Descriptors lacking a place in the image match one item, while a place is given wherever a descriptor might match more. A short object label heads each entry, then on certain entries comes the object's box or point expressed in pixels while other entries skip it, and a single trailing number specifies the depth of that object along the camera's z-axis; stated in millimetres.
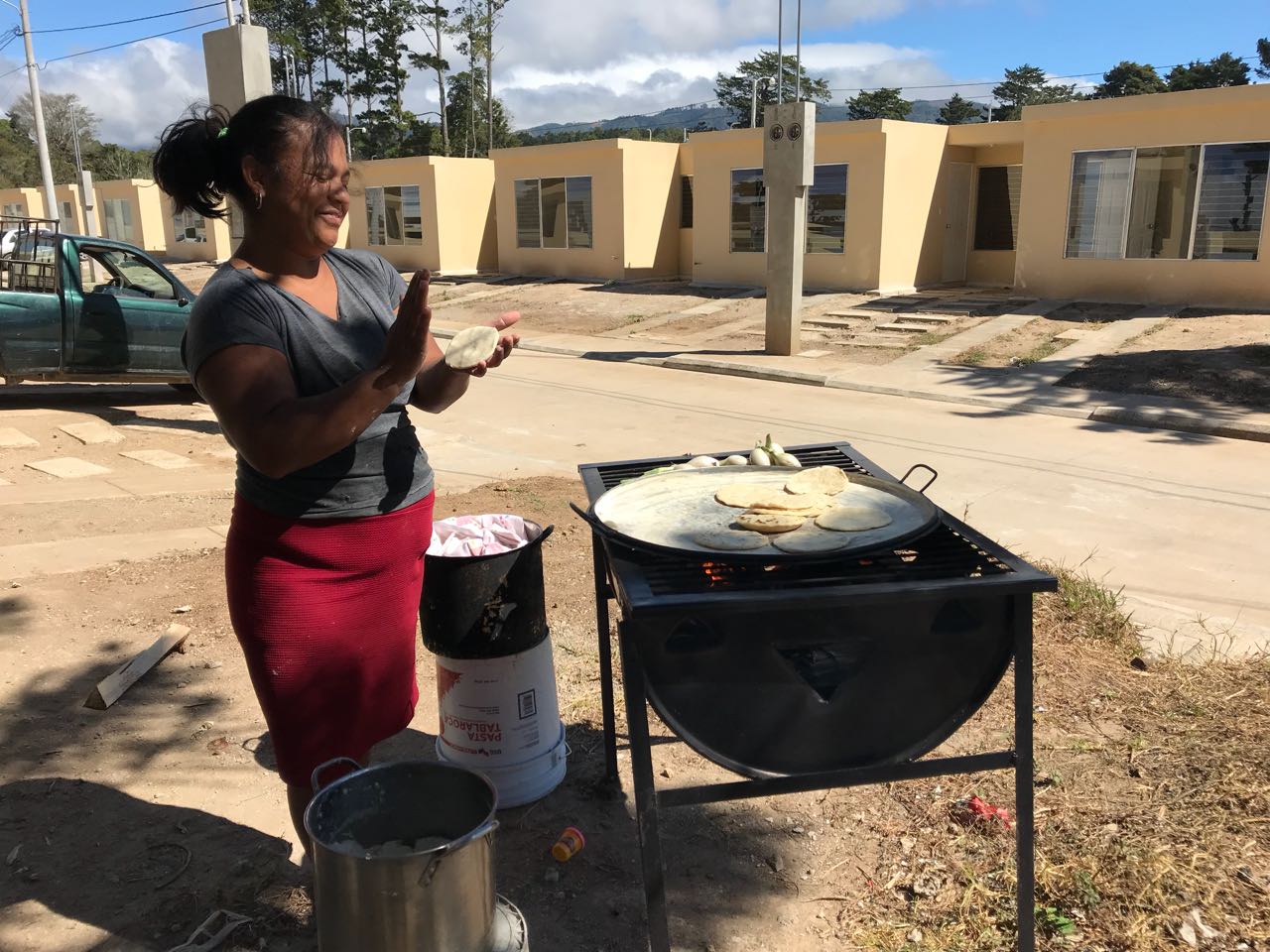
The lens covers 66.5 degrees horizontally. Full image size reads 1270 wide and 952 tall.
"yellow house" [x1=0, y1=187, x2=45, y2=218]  34938
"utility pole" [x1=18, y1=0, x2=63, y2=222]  21406
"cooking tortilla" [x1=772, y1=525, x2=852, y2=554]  1991
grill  1960
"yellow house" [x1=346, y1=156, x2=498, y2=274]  23250
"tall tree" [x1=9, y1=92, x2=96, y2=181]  56259
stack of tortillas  2053
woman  1794
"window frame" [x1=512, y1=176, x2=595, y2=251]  20859
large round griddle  1991
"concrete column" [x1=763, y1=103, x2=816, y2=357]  12320
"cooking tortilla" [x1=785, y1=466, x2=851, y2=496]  2445
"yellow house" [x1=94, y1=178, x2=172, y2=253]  32844
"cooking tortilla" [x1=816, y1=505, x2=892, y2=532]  2145
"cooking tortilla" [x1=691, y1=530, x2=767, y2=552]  2014
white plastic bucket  2846
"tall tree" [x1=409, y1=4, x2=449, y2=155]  38597
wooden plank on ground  3463
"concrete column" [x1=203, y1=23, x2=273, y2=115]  8039
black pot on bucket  2721
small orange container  2631
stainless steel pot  1857
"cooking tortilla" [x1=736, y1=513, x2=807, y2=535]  2127
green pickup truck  8859
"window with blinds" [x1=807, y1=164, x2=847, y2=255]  17359
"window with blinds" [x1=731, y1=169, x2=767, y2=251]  18484
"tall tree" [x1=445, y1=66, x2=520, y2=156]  42312
